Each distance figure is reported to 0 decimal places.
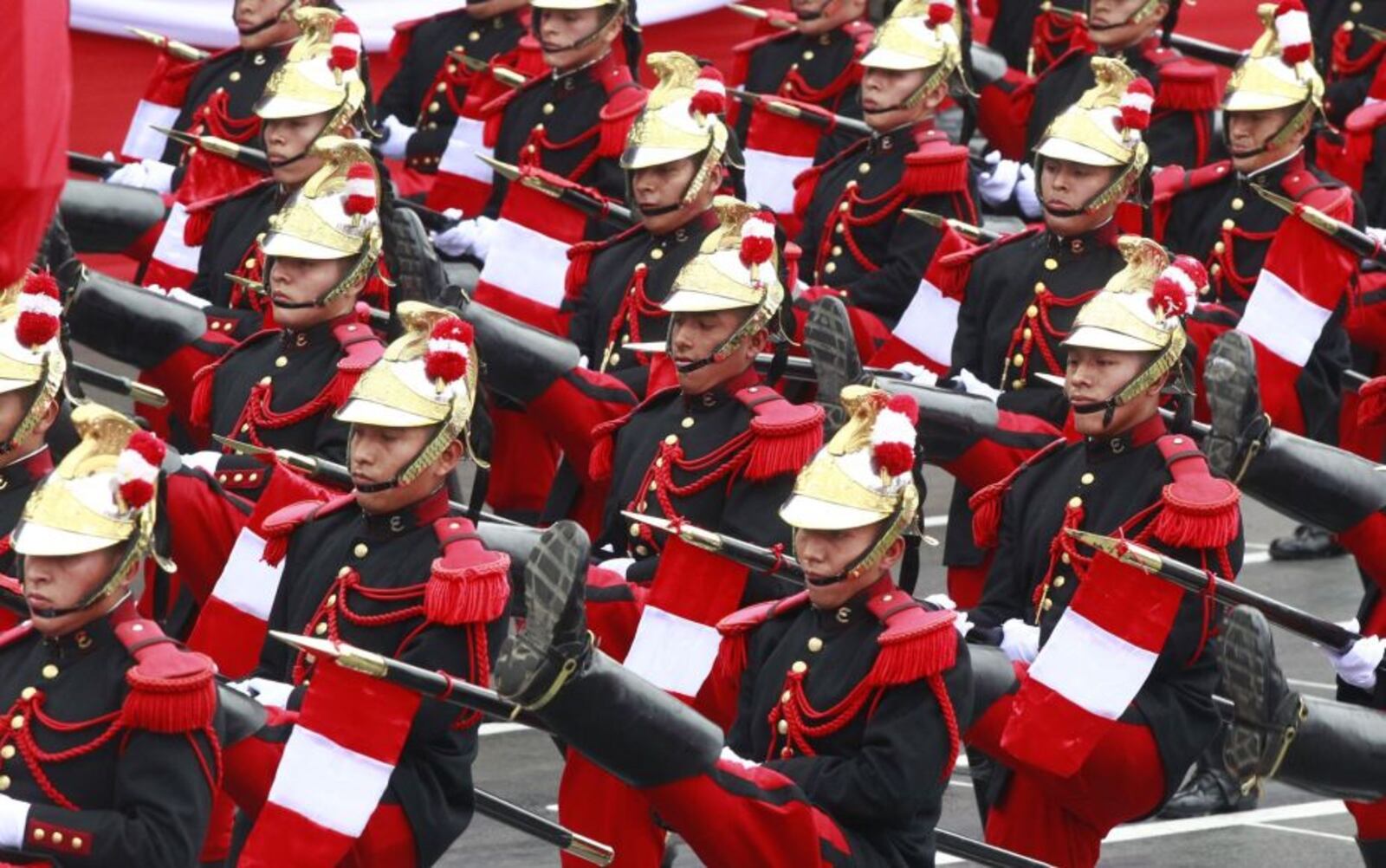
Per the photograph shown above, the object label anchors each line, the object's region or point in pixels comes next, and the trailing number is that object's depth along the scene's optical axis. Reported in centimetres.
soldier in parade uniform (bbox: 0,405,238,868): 1731
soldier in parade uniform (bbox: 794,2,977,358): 2620
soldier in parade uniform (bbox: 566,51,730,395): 2439
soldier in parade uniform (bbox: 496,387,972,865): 1698
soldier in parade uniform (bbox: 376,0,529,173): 3077
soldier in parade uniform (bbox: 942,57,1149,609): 2348
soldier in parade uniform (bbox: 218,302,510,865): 1823
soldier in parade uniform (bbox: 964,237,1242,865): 1997
